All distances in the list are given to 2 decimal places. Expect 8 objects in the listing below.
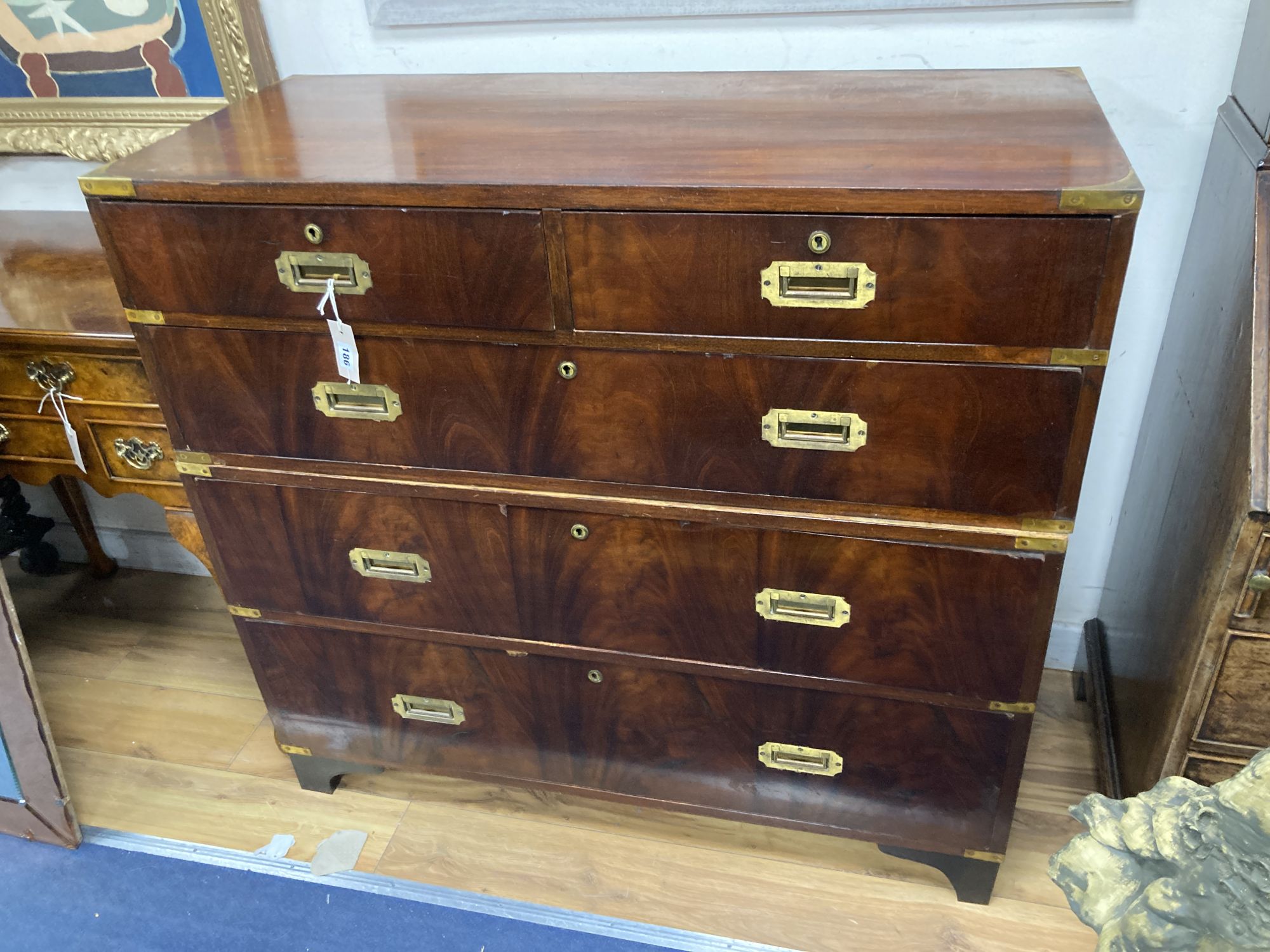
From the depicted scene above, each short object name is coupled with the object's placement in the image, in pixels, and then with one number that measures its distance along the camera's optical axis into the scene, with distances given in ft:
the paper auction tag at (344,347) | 3.98
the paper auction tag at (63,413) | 5.28
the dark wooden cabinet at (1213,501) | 3.84
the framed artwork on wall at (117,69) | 5.39
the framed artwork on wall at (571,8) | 4.75
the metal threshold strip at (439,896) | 5.02
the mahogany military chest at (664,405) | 3.48
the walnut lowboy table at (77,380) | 5.09
